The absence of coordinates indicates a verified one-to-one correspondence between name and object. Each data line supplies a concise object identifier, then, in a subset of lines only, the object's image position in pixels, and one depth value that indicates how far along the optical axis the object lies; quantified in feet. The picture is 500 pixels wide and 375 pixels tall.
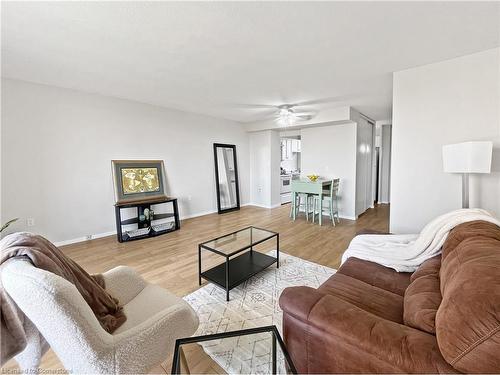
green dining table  14.83
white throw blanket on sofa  5.40
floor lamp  6.52
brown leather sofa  2.44
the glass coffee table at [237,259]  7.11
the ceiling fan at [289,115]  14.45
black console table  12.12
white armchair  2.85
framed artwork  12.92
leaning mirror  18.45
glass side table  3.38
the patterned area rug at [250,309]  3.96
